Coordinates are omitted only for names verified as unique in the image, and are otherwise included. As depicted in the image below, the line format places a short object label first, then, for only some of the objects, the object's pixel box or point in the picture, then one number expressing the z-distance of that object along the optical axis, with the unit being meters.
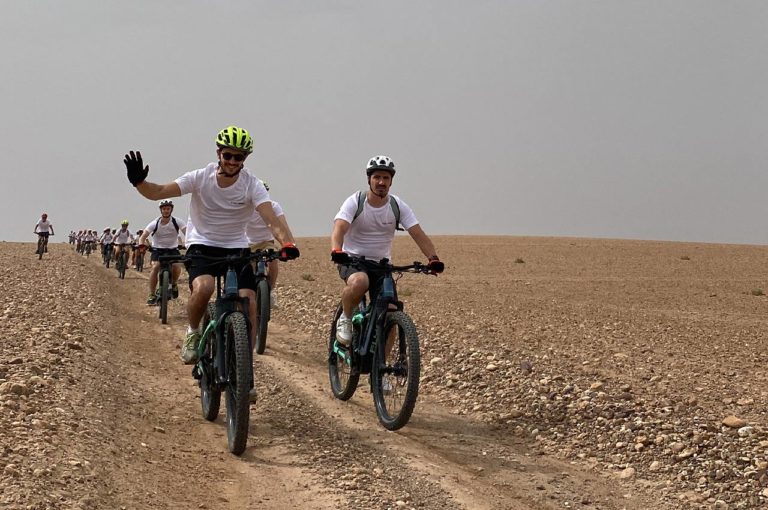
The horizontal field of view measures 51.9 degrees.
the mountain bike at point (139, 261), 30.68
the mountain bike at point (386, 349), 7.28
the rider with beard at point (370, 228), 8.17
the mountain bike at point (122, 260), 27.02
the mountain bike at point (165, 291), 14.69
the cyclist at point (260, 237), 11.94
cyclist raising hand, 7.05
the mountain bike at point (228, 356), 6.31
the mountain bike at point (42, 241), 38.00
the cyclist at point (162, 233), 16.01
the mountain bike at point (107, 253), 35.49
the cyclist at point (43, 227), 37.91
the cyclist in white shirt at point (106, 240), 36.07
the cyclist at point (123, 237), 27.33
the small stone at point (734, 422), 7.23
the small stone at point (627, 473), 6.54
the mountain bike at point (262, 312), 11.36
